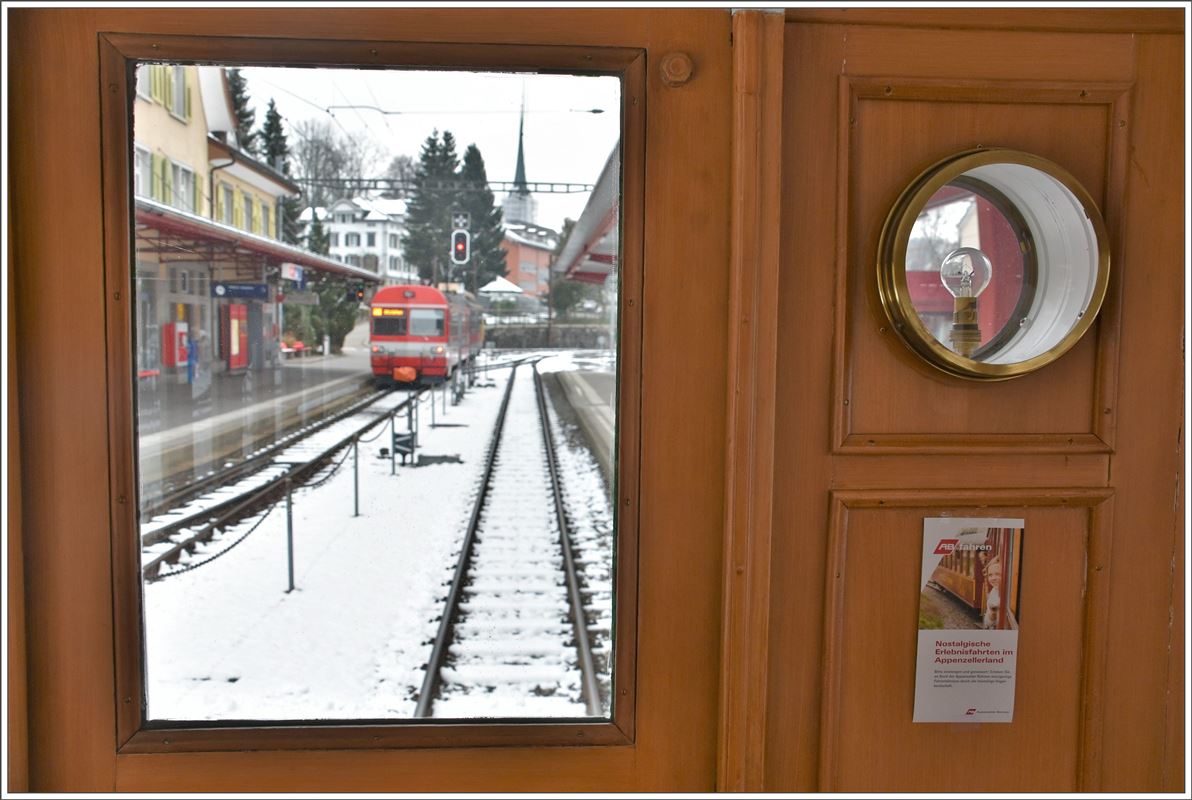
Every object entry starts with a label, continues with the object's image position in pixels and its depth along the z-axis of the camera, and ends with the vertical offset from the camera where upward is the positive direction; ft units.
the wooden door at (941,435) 4.99 -0.61
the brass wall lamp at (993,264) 4.94 +0.53
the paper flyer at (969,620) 5.24 -1.88
